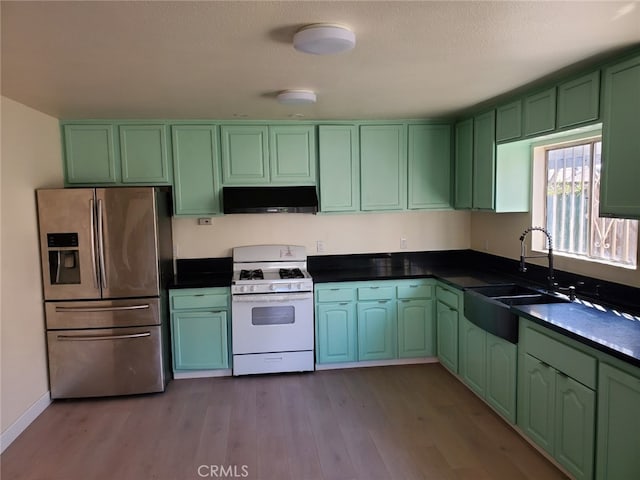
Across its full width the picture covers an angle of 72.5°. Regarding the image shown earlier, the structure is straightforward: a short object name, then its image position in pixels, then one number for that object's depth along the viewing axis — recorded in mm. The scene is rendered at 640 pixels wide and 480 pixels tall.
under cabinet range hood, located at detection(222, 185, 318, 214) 4006
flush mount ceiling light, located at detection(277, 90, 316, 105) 3020
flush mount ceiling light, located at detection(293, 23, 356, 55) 1891
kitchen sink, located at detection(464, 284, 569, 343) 2879
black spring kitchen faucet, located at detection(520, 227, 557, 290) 3137
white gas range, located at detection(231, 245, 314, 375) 3904
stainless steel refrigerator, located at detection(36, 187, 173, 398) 3471
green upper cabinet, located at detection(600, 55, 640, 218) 2268
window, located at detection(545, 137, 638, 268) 2848
